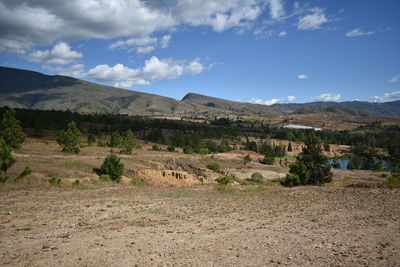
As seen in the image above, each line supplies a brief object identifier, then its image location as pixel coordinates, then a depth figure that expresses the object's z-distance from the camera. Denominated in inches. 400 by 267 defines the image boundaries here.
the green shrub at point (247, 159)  2894.4
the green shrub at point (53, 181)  868.3
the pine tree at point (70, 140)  1696.6
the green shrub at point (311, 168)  1205.1
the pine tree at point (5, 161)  823.9
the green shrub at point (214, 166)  1880.4
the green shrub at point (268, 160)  2957.7
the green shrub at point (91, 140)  2571.9
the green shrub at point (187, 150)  2965.1
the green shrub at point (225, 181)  1335.4
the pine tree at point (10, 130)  1445.6
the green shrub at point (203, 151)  3112.7
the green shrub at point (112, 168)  1135.0
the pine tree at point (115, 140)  2559.1
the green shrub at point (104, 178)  1059.4
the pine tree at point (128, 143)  2059.1
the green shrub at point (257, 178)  1536.0
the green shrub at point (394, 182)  797.6
